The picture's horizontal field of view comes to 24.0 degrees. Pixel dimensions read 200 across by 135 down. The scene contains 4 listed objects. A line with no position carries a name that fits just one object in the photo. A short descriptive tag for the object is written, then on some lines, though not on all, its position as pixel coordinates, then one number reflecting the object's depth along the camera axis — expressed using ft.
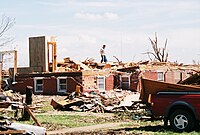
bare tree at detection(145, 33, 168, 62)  169.99
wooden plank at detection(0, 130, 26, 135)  39.29
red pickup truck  48.49
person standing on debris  138.31
